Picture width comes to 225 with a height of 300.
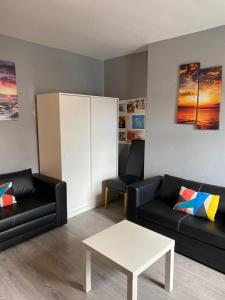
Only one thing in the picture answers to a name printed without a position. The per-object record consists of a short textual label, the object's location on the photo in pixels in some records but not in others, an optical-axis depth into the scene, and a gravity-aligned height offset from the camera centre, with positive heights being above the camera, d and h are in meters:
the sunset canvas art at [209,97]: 2.69 +0.28
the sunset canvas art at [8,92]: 3.00 +0.39
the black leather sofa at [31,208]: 2.49 -1.03
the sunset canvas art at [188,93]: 2.87 +0.36
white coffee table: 1.65 -1.05
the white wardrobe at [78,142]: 3.11 -0.31
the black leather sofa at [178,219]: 2.21 -1.07
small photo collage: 3.75 +0.02
